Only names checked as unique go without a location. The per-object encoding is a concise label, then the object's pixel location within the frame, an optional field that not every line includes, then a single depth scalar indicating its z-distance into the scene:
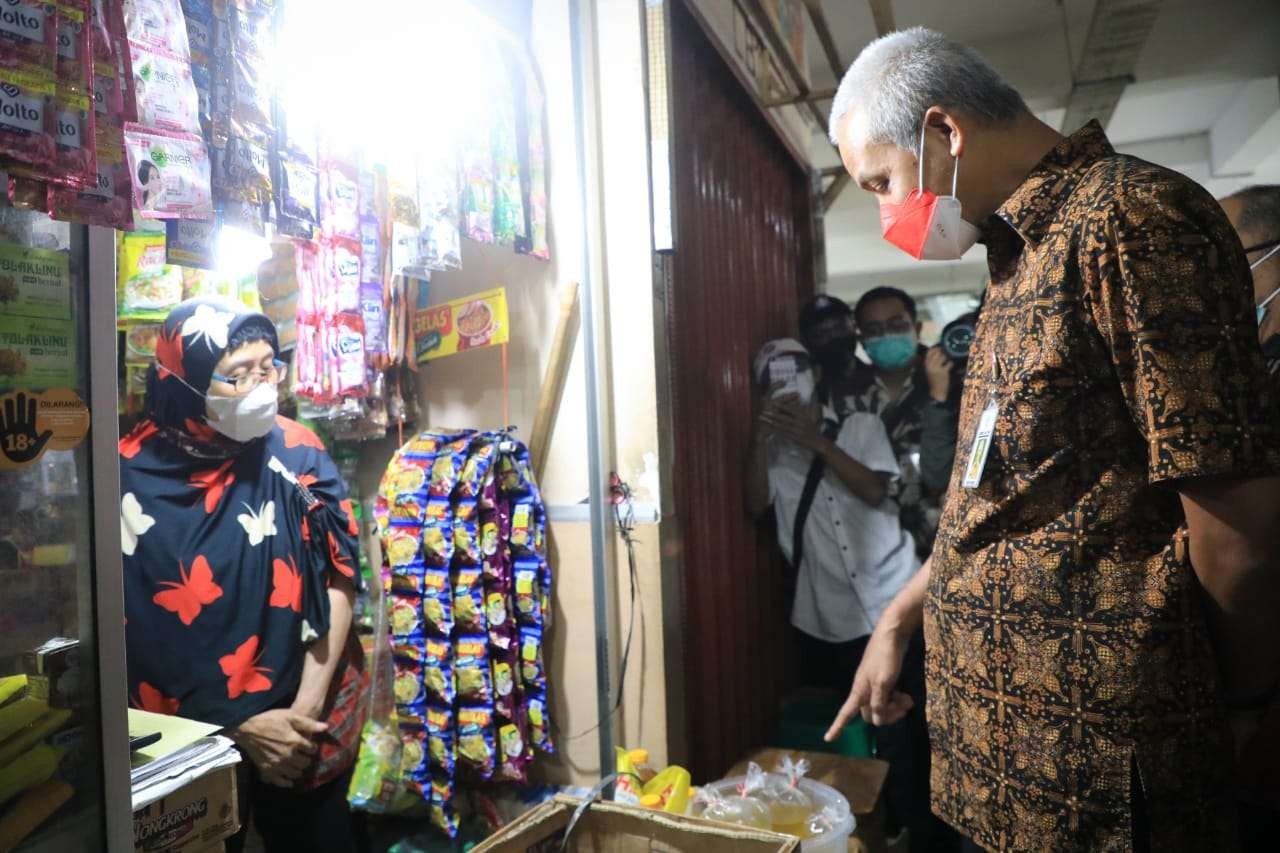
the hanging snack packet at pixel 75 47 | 0.92
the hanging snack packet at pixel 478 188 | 2.09
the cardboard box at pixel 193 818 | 1.15
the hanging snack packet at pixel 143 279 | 1.96
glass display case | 0.90
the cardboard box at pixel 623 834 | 1.48
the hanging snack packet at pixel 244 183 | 1.34
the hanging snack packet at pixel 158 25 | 1.17
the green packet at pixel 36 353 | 0.90
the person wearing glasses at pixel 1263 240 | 1.76
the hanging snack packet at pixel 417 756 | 2.11
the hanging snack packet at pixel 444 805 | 2.09
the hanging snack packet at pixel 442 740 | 2.07
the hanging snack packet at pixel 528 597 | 2.16
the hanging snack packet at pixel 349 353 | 2.17
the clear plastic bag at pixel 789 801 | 1.90
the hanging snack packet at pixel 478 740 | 2.07
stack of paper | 1.17
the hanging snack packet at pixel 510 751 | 2.10
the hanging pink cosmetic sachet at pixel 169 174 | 1.15
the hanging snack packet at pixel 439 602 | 2.07
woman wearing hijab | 1.88
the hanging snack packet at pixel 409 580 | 2.10
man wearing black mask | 3.32
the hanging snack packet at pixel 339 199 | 1.93
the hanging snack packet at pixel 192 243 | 1.30
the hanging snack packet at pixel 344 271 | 2.10
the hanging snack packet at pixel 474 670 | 2.07
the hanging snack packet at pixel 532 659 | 2.17
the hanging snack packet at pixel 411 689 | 2.10
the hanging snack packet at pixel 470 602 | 2.07
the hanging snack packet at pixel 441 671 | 2.07
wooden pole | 2.29
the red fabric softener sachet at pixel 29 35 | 0.86
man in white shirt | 2.99
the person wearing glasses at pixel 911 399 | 2.91
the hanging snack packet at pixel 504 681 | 2.10
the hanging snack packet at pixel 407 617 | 2.10
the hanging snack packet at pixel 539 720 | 2.18
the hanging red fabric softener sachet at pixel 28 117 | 0.85
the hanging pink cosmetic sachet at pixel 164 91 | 1.17
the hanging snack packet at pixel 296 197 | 1.50
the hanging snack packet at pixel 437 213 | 2.00
